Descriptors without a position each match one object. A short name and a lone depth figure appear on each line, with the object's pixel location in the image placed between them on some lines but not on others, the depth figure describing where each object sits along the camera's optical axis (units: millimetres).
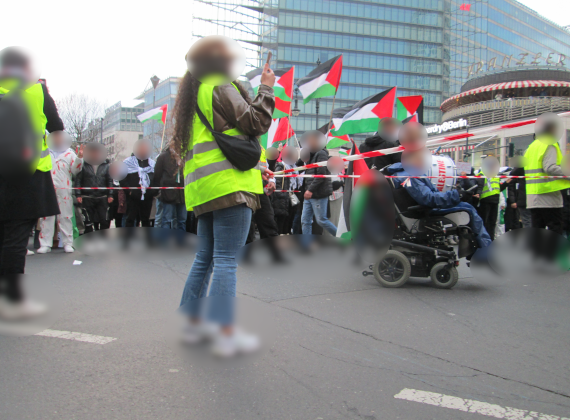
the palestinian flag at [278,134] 10164
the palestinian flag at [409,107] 8763
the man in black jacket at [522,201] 8547
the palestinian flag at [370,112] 8492
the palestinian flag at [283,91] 9898
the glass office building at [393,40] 74125
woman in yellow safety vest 2648
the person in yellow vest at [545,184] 5801
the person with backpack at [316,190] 7336
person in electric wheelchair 4941
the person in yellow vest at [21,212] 2949
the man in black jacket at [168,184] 8055
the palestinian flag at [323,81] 9617
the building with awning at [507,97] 34094
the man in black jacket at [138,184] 8797
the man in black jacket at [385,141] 6055
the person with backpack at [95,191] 8453
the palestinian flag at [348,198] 5945
